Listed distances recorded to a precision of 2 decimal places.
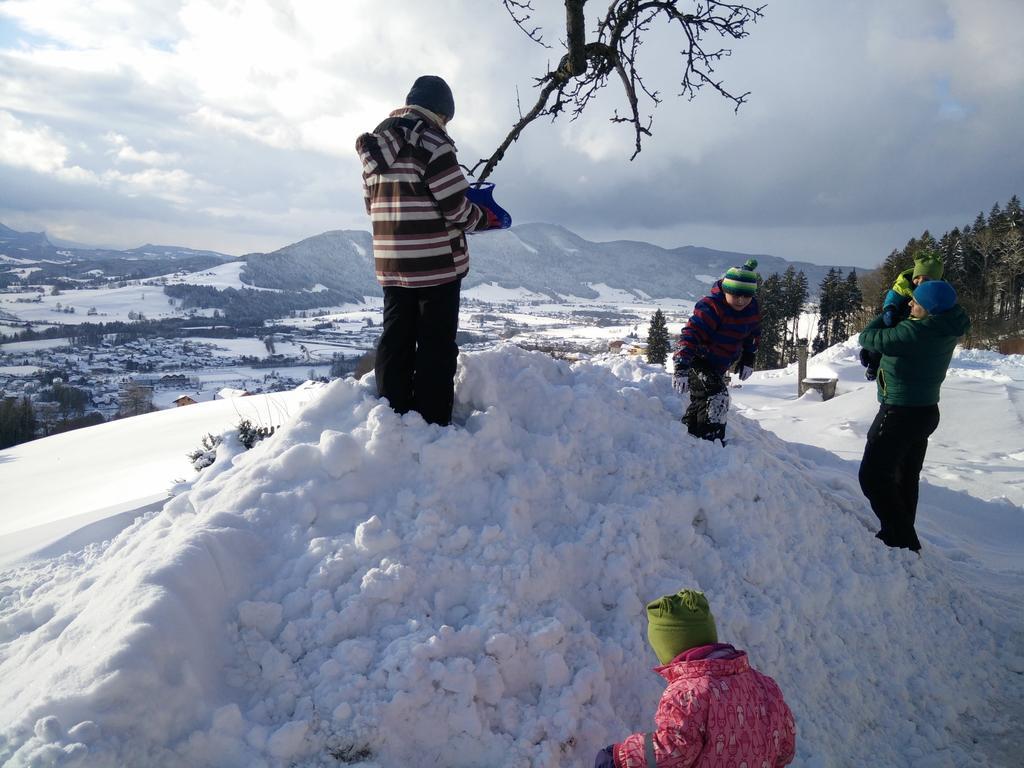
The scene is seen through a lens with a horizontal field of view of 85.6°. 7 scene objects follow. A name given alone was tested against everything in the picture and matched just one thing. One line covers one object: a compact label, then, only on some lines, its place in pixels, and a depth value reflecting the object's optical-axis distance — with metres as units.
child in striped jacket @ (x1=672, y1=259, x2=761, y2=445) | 4.46
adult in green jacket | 3.99
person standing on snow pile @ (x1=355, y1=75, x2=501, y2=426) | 3.20
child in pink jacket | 1.87
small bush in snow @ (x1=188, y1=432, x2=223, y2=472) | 7.36
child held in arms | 4.29
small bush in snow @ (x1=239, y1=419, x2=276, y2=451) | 6.86
